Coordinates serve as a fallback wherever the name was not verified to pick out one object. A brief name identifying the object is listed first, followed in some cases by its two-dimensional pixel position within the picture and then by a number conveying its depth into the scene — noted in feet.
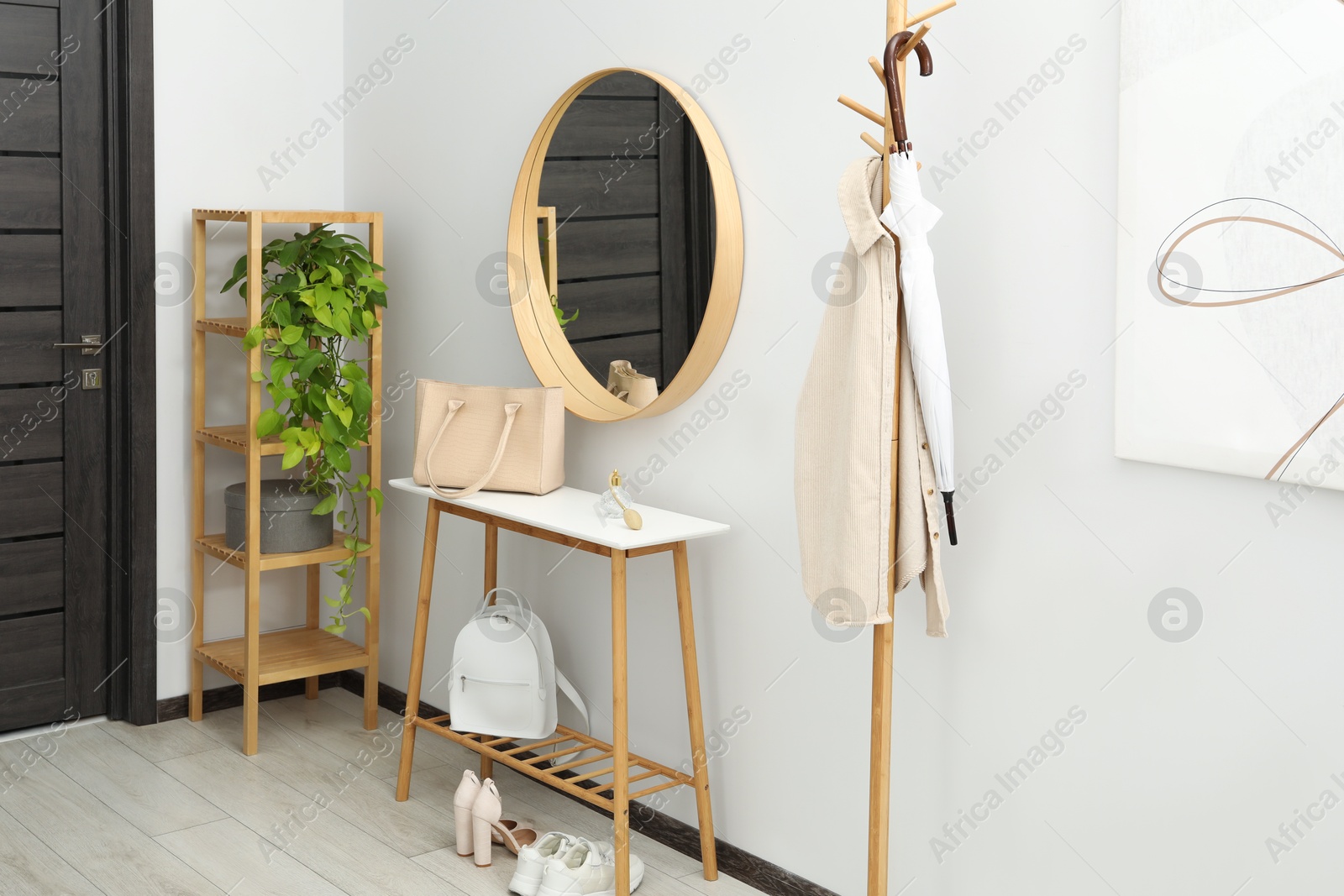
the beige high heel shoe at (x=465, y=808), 8.43
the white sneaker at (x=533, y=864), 7.90
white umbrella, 5.78
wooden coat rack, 5.98
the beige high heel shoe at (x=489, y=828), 8.32
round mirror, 7.95
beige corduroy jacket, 5.92
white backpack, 8.72
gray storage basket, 10.54
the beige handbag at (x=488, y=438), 8.56
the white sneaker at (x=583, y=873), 7.67
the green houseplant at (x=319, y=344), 10.00
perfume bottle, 7.90
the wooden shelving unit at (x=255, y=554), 10.17
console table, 7.61
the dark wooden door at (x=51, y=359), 10.19
